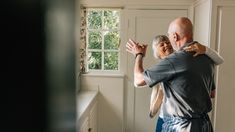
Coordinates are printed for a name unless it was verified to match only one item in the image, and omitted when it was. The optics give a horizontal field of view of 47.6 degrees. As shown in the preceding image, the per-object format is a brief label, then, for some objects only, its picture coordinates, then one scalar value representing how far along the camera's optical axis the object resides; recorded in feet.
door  10.24
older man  4.79
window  10.84
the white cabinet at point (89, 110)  7.88
